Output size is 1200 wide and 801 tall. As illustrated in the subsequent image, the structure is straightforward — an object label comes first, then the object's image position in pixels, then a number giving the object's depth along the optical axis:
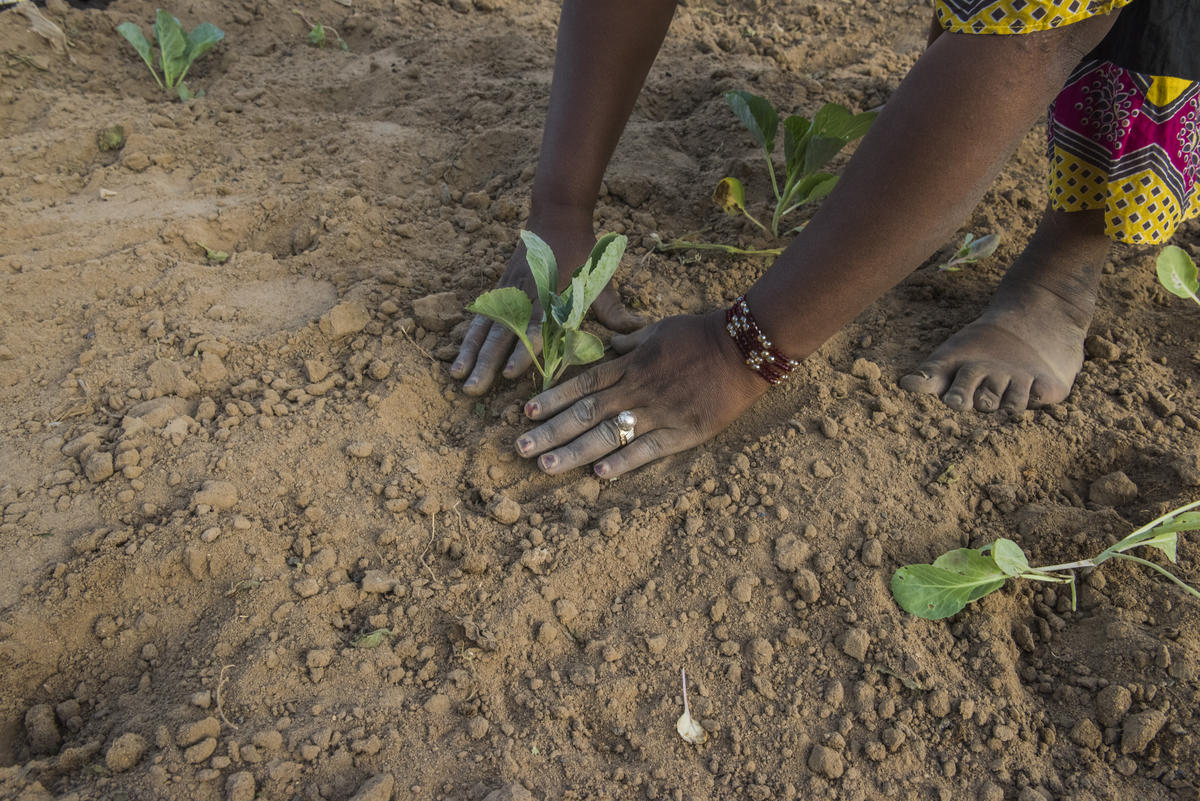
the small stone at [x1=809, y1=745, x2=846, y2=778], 0.66
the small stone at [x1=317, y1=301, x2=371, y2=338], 0.86
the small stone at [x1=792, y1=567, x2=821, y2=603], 0.73
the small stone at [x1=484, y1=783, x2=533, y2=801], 0.64
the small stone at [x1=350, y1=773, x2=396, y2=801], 0.63
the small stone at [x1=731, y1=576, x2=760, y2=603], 0.73
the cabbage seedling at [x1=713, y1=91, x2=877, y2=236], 0.93
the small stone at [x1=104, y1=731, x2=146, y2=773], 0.64
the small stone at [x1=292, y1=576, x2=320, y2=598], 0.71
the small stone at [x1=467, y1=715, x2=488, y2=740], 0.67
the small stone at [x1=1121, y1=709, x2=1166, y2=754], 0.67
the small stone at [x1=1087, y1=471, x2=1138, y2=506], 0.79
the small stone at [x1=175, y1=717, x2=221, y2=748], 0.65
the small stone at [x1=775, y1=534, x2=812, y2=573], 0.74
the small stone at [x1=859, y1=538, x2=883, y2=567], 0.74
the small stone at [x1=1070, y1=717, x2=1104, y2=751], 0.68
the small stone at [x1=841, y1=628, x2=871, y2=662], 0.70
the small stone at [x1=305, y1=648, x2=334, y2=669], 0.69
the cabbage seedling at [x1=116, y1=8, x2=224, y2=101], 1.13
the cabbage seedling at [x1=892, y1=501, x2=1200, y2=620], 0.71
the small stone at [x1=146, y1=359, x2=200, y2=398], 0.82
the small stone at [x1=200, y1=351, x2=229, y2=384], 0.83
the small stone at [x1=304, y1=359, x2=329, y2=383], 0.84
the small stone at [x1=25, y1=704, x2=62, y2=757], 0.66
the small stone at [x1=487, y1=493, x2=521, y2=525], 0.76
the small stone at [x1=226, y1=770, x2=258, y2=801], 0.63
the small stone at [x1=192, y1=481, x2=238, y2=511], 0.74
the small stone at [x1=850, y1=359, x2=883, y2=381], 0.85
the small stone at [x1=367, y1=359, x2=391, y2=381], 0.84
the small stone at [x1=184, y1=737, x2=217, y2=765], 0.64
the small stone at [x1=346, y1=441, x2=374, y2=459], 0.79
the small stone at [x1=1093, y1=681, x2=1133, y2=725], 0.68
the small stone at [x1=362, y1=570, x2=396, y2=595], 0.72
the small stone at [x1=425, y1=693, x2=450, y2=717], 0.68
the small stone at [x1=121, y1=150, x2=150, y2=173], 1.02
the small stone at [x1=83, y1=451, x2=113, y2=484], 0.76
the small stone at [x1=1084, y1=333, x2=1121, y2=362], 0.89
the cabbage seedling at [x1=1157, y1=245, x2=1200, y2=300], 0.82
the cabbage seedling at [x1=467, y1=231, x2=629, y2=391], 0.79
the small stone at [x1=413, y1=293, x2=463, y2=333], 0.88
